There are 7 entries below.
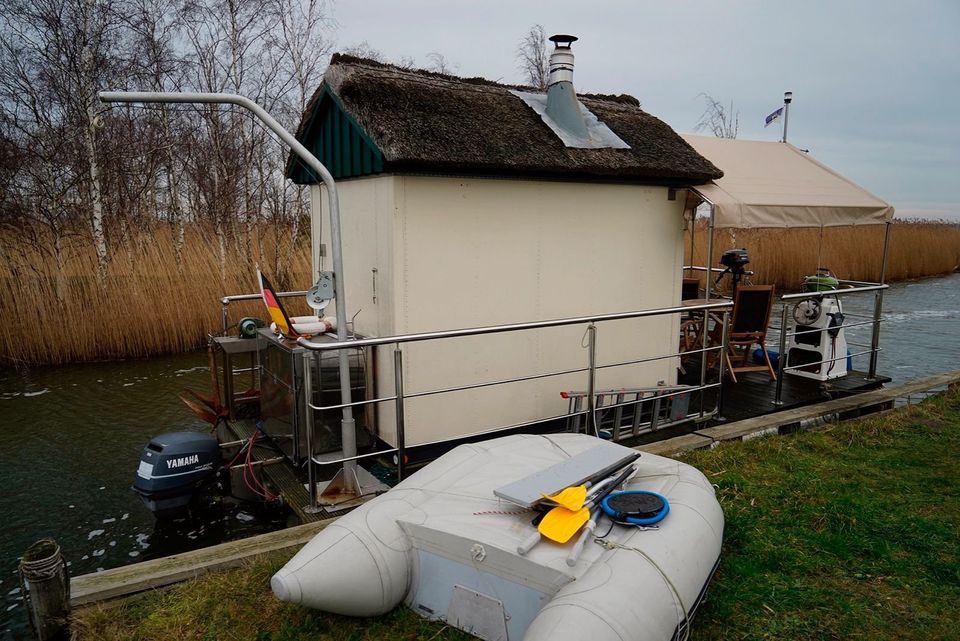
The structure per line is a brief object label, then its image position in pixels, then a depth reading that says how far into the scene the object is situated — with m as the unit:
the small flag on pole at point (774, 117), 10.12
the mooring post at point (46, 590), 3.25
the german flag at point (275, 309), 5.03
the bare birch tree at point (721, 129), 26.44
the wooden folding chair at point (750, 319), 7.45
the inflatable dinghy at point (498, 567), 2.63
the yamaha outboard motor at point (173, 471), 4.77
